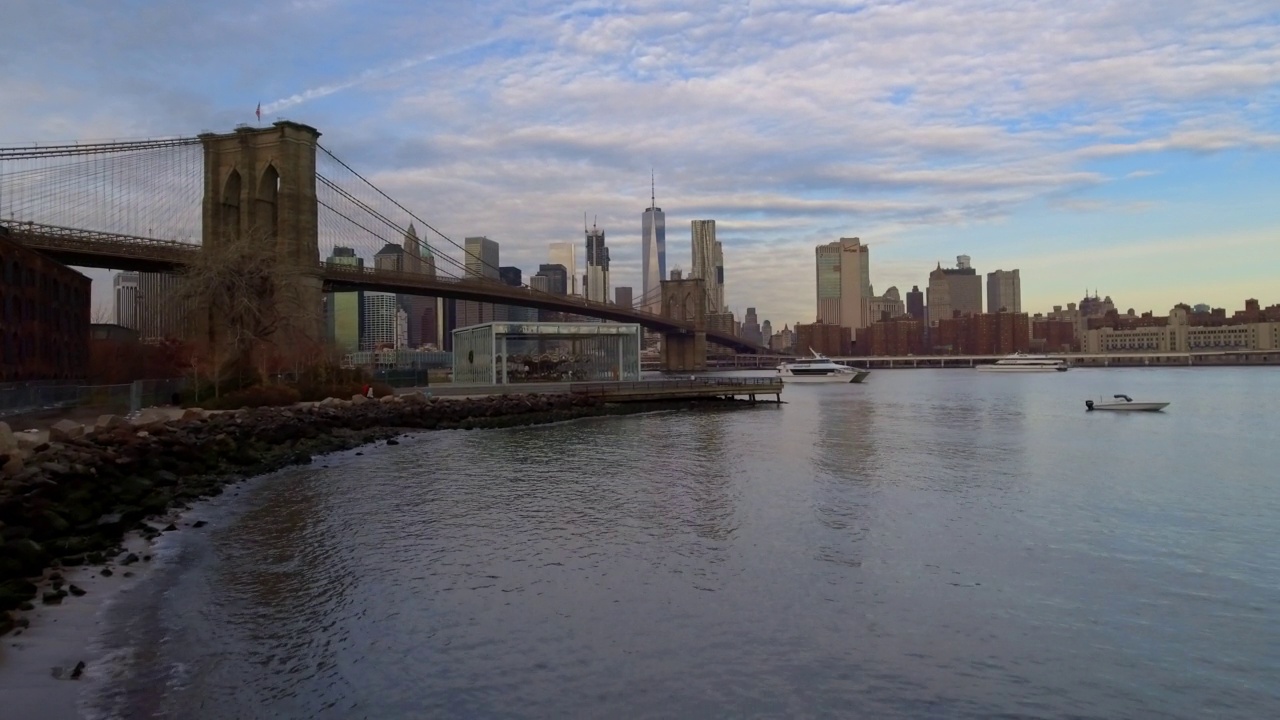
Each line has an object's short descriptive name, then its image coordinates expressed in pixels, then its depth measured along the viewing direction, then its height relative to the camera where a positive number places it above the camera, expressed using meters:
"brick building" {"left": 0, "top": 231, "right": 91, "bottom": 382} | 36.91 +2.41
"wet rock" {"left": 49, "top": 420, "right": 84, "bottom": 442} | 19.97 -1.67
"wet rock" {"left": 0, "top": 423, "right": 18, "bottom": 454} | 17.07 -1.58
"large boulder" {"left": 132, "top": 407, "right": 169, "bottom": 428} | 24.83 -1.76
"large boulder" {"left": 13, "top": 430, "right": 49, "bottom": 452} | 18.28 -1.72
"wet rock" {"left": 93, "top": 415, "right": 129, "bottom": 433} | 22.74 -1.66
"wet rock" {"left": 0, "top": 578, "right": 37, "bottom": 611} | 10.12 -2.91
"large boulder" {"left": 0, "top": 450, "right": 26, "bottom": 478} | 15.85 -1.95
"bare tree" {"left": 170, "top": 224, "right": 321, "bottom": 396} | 36.84 +2.81
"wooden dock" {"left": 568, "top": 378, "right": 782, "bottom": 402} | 53.66 -2.35
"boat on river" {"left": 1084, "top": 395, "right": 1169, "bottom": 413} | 50.16 -3.54
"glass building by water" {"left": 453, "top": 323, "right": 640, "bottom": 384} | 61.19 +0.17
